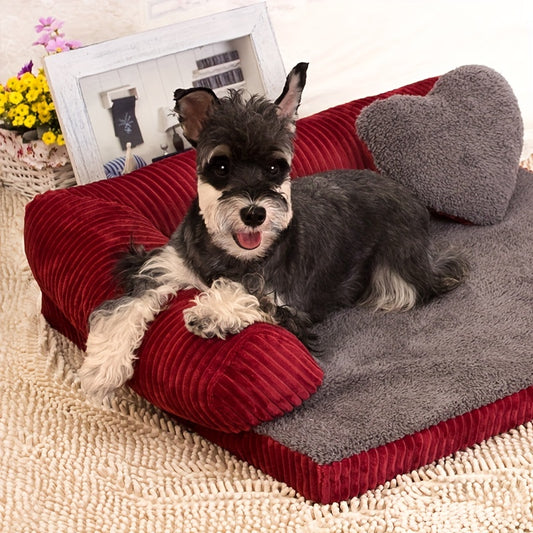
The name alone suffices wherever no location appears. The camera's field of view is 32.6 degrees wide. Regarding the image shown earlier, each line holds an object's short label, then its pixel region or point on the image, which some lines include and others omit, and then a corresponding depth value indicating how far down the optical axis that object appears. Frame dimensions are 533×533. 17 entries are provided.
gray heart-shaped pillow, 3.78
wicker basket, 4.38
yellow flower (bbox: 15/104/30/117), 4.34
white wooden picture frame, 4.19
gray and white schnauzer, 2.63
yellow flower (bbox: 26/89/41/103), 4.34
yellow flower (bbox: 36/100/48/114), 4.32
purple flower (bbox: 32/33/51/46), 4.41
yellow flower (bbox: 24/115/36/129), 4.34
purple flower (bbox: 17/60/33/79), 4.49
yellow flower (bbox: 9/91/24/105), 4.35
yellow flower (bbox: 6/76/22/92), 4.37
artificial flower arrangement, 4.32
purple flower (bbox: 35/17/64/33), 4.45
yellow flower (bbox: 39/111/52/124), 4.33
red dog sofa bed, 2.55
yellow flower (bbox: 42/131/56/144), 4.24
